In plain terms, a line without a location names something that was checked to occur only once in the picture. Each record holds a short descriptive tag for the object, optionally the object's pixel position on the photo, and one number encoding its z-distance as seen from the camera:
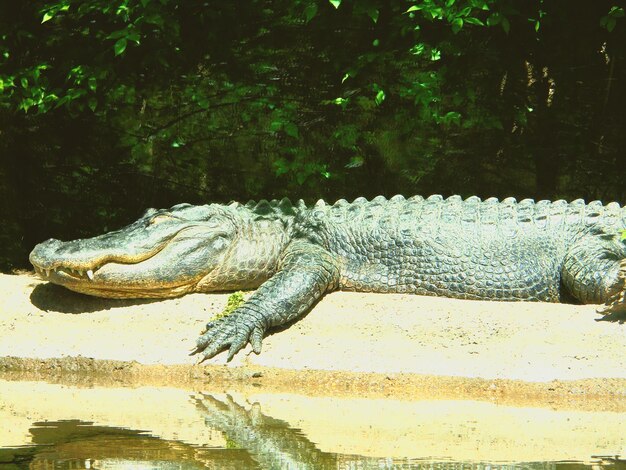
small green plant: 14.22
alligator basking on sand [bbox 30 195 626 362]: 14.55
